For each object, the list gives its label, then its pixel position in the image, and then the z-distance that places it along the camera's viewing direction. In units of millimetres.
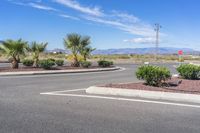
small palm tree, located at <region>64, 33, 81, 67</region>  19021
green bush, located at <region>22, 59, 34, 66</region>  17019
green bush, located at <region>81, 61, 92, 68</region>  18700
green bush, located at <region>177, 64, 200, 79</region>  10811
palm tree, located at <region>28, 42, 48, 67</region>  17128
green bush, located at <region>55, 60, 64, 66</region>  18903
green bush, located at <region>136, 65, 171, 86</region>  8201
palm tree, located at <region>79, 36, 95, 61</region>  19460
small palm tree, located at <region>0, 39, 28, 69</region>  15364
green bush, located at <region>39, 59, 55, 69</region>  15845
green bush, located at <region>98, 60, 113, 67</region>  20778
